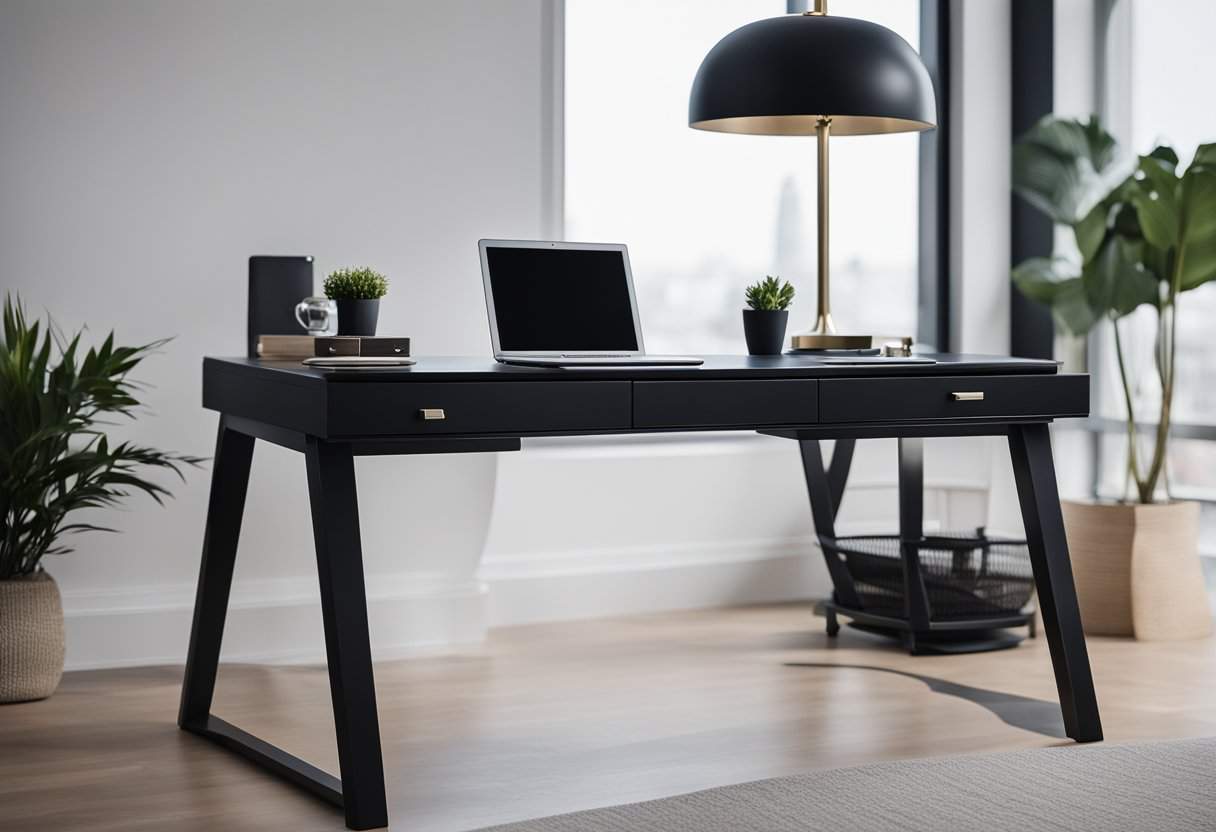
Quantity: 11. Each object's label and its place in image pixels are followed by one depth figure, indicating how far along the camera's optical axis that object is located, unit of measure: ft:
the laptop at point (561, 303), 9.28
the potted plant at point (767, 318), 10.72
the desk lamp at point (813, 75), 9.80
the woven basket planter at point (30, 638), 10.62
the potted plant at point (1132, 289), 13.34
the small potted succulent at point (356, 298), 10.00
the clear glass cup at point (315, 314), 10.66
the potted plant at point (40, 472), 10.52
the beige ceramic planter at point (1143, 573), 13.47
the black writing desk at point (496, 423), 8.11
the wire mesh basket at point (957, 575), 12.82
